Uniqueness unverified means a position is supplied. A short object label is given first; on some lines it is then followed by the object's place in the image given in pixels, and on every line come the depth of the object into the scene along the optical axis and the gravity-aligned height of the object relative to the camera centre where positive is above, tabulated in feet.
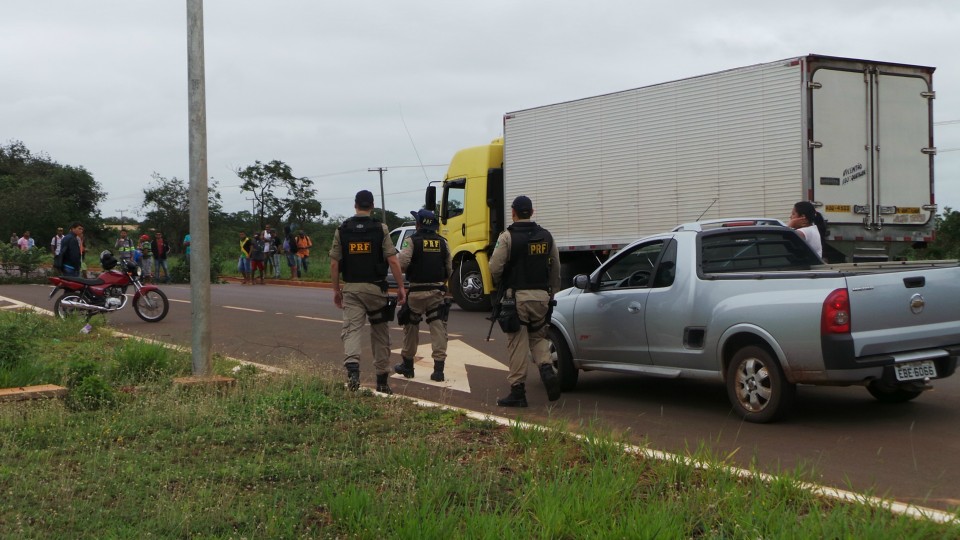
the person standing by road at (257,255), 107.55 +0.27
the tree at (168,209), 174.29 +8.94
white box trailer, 47.21 +5.29
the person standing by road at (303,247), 113.50 +1.15
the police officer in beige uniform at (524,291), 28.19 -1.09
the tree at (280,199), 149.69 +9.62
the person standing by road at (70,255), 57.31 +0.28
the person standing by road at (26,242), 105.23 +2.03
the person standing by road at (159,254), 102.37 +0.49
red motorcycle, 51.37 -1.88
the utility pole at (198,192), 29.32 +2.01
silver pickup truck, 23.12 -1.73
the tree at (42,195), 159.84 +12.29
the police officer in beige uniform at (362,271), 30.04 -0.47
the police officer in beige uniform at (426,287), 33.19 -1.10
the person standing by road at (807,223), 36.81 +1.06
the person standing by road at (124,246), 80.84 +1.11
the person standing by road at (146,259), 101.75 -0.02
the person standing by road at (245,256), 108.58 +0.17
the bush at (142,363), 30.35 -3.40
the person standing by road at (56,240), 92.20 +2.00
